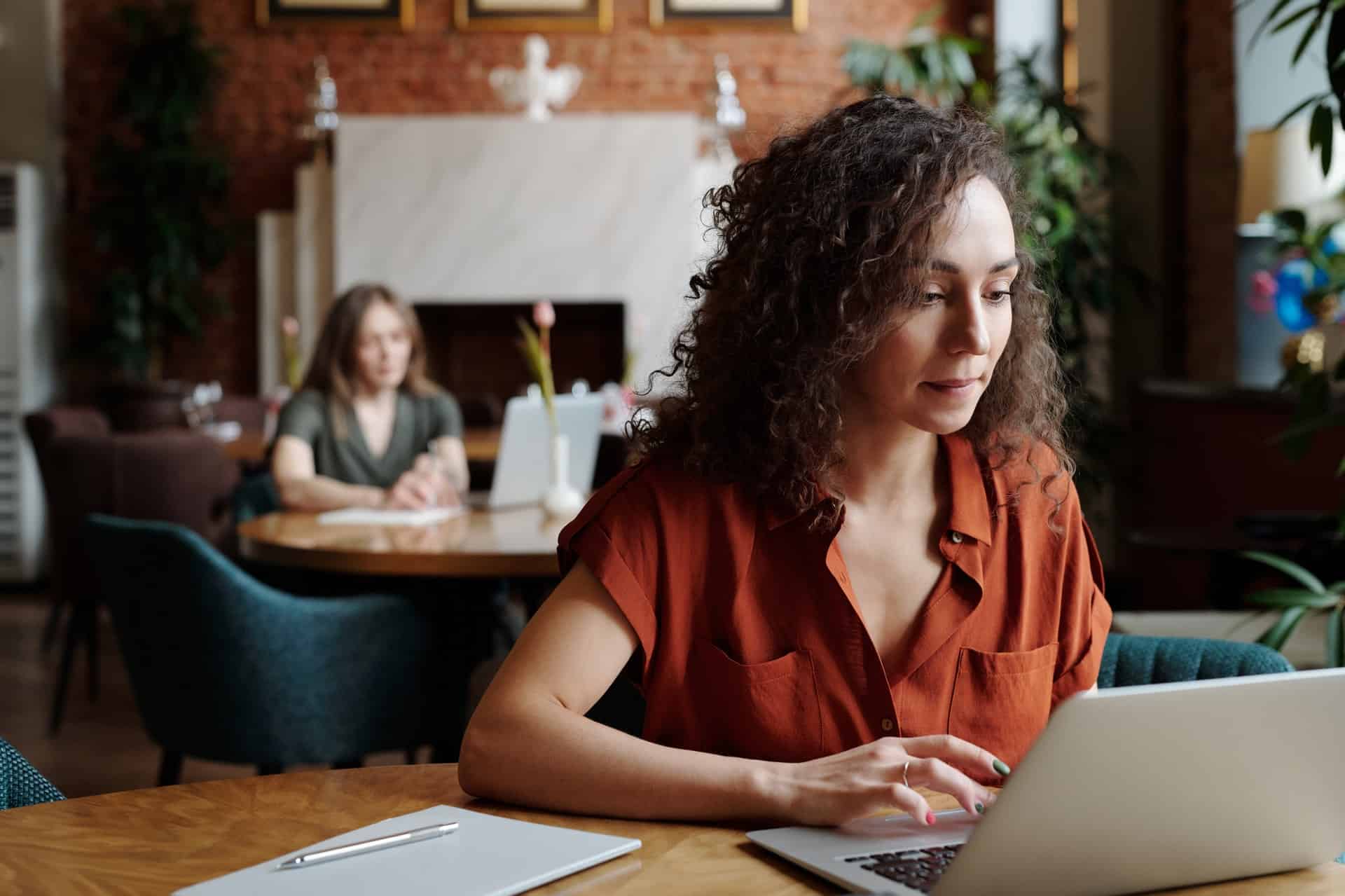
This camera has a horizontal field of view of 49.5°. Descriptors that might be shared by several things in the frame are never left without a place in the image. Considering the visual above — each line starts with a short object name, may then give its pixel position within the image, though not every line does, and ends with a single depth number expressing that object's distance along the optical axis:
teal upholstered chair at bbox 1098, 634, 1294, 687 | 1.56
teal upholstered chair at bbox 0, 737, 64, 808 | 1.30
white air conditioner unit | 7.77
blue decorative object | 4.21
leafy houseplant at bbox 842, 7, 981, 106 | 5.46
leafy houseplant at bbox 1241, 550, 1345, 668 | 2.24
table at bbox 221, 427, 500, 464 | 5.01
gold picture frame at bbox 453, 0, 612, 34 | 8.43
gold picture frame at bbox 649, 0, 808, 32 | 8.45
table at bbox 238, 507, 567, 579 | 2.79
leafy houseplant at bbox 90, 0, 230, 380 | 8.01
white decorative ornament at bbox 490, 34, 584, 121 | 7.98
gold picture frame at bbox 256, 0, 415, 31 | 8.39
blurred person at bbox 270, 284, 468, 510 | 3.66
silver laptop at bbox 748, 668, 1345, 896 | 0.85
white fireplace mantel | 8.10
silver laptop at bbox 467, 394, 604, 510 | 3.41
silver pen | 0.98
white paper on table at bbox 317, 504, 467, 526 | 3.29
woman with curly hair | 1.29
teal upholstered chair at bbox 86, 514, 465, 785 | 2.69
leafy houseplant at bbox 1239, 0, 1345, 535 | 2.01
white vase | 3.41
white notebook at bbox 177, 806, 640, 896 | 0.94
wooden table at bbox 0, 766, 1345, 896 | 0.98
